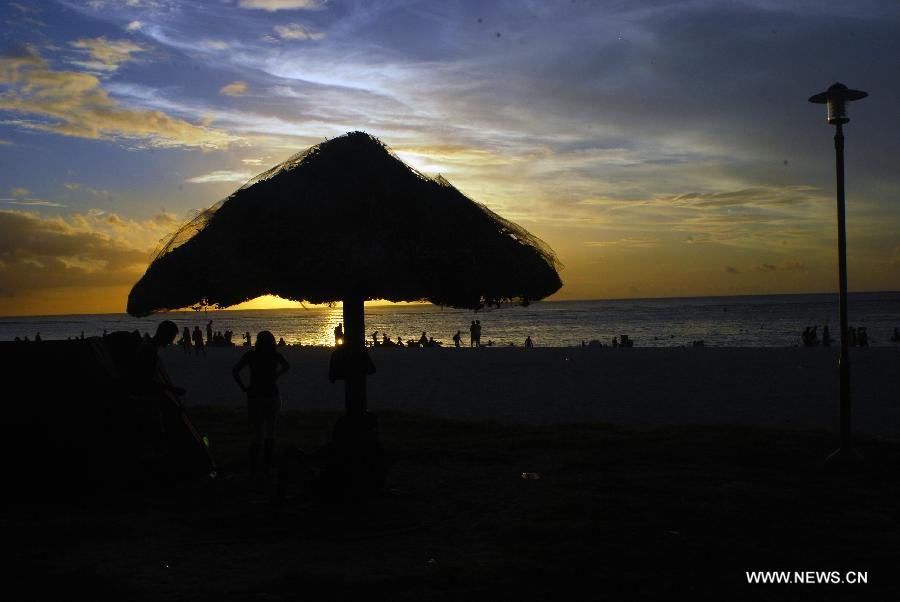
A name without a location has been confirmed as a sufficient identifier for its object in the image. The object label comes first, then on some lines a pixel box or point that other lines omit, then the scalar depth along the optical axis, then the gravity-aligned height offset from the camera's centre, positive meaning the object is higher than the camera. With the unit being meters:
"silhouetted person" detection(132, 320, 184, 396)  7.93 -0.39
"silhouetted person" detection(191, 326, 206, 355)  38.19 -1.07
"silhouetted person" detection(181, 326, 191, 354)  39.88 -1.10
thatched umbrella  7.19 +0.68
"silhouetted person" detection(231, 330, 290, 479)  7.99 -0.71
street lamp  8.59 +1.41
